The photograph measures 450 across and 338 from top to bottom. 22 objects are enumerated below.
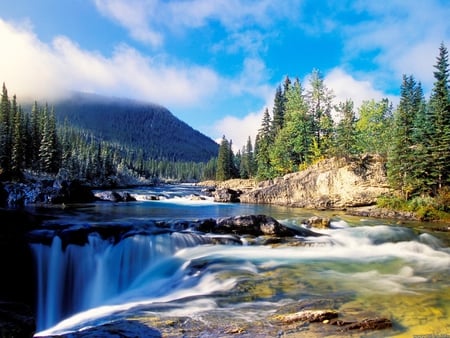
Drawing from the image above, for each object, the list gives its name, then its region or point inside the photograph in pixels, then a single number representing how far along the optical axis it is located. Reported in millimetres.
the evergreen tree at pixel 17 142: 58756
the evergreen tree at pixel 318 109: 57750
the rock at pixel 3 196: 37219
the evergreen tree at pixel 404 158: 34969
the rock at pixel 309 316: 7824
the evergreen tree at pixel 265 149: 71150
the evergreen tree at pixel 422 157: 33938
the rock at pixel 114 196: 46062
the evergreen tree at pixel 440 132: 33125
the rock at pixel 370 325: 7443
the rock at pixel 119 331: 6660
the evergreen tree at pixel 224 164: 96525
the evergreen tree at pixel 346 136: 47559
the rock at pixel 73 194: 40281
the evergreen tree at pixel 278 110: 79500
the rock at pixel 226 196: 51422
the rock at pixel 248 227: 19609
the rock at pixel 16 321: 5381
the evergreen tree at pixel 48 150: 68750
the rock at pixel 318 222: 23656
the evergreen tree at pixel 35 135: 69444
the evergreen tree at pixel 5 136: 57125
